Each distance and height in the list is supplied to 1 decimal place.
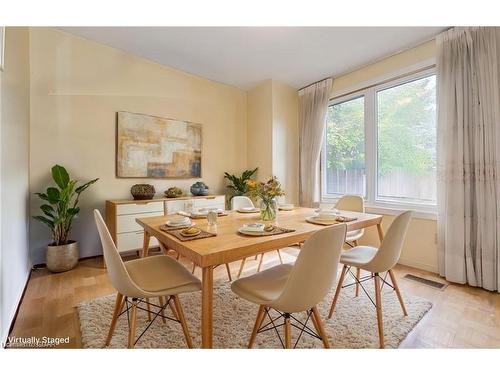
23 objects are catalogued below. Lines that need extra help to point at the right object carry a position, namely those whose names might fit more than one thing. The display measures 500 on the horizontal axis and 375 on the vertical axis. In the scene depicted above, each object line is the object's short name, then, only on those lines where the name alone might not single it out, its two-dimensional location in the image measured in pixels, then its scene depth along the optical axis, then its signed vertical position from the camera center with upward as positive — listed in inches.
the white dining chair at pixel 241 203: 104.1 -6.3
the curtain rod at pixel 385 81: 106.2 +55.9
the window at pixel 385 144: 109.0 +24.2
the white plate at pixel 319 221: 67.0 -9.5
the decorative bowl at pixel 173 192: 129.3 -1.3
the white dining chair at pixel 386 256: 56.9 -17.2
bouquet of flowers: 71.0 -1.5
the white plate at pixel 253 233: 53.9 -10.2
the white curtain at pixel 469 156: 84.0 +12.2
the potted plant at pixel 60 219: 97.0 -12.2
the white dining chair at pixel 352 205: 97.4 -7.3
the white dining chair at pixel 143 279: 45.9 -20.6
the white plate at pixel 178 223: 61.0 -8.9
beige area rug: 57.5 -37.4
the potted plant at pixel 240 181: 156.6 +5.6
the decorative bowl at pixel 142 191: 119.0 -0.5
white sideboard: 107.7 -12.1
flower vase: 72.4 -6.2
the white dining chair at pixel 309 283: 39.9 -17.1
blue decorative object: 138.3 +0.4
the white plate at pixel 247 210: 87.3 -8.0
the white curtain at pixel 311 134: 147.1 +36.0
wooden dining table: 42.2 -11.1
